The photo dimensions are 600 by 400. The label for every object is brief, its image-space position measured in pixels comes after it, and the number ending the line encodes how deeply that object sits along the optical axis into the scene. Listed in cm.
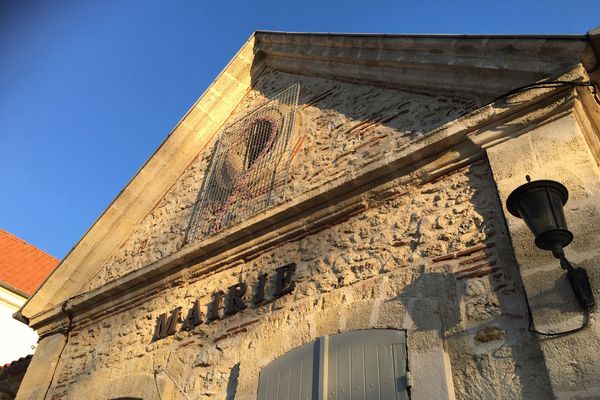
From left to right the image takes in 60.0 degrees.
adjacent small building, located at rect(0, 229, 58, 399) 1404
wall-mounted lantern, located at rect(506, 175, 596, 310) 276
